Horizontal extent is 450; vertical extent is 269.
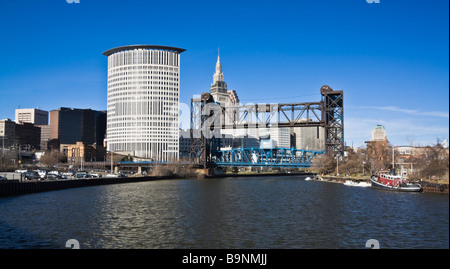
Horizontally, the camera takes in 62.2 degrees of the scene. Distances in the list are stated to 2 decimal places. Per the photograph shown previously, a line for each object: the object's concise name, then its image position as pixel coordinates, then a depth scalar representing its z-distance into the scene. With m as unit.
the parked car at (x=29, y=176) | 74.50
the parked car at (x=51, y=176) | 83.93
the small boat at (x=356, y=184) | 75.62
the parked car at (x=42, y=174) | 81.44
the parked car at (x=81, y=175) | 96.35
